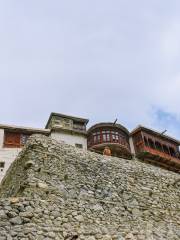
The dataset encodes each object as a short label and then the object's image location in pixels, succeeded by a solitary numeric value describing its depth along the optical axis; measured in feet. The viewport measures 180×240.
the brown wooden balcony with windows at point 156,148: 143.02
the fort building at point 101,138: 134.72
